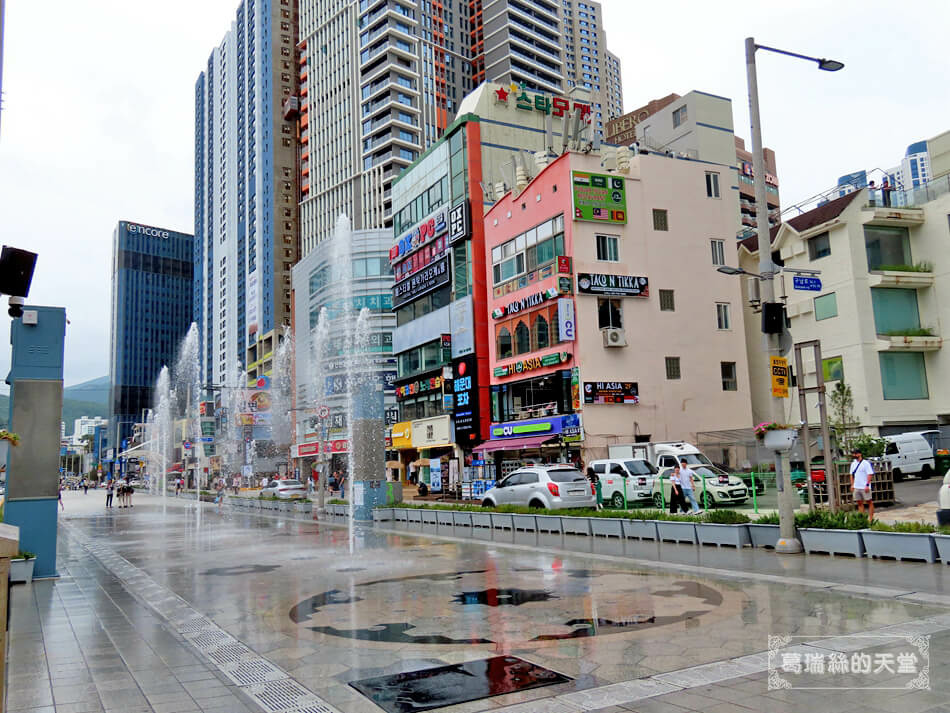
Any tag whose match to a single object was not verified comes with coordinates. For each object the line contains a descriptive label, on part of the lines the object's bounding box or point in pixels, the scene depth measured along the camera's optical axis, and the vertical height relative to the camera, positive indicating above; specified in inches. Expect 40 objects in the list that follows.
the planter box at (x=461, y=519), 943.7 -82.7
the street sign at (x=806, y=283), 569.3 +115.8
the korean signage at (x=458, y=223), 2005.4 +615.0
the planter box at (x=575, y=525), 764.6 -79.5
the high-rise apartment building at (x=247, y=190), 5137.8 +2053.8
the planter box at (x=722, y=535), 606.5 -76.8
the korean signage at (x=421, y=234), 2129.7 +646.5
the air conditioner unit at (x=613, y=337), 1588.3 +226.8
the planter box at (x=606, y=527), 727.7 -78.7
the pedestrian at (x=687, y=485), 831.1 -47.0
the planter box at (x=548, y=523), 796.6 -79.0
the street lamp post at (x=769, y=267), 549.3 +130.8
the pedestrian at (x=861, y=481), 714.2 -44.1
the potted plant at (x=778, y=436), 547.5 +1.7
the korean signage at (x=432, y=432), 2064.5 +61.2
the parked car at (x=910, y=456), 1234.6 -38.0
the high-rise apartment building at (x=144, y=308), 6963.6 +1510.1
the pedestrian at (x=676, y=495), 833.5 -58.2
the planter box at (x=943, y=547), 460.4 -70.6
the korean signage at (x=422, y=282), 2102.6 +499.9
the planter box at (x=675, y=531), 653.3 -77.4
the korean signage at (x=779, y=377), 555.5 +44.8
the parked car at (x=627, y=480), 1016.0 -47.8
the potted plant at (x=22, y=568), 532.1 -67.1
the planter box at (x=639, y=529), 690.2 -78.3
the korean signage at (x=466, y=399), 1931.6 +137.7
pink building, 1594.5 +293.1
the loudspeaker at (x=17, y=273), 282.7 +74.9
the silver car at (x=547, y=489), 904.3 -49.4
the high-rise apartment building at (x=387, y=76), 4045.3 +2231.4
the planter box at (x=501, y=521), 872.9 -81.8
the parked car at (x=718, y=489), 915.2 -59.5
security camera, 293.7 +65.8
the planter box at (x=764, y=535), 590.2 -75.4
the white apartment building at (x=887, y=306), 1421.0 +244.0
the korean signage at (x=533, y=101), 2177.7 +1029.9
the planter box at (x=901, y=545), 470.3 -72.0
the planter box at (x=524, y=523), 832.3 -81.2
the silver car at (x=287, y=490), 1738.6 -68.9
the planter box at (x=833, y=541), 517.2 -73.8
